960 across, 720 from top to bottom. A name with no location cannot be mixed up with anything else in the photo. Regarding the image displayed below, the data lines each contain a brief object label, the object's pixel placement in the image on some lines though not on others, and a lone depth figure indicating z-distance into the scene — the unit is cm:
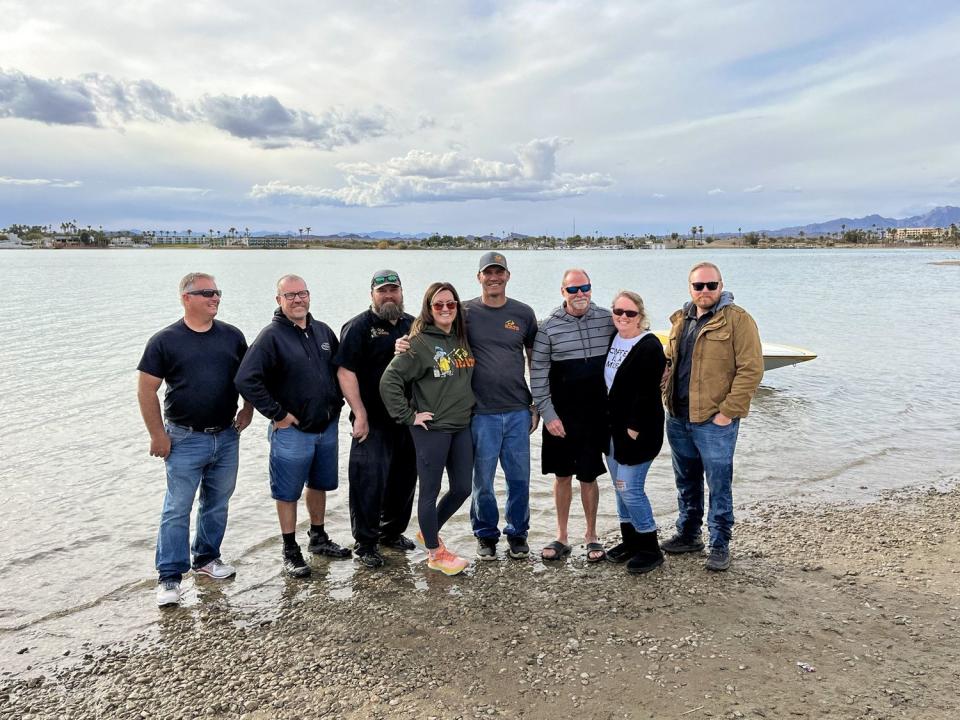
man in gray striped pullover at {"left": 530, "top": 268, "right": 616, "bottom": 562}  489
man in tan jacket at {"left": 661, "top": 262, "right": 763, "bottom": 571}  468
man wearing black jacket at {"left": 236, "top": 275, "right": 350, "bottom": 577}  466
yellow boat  1377
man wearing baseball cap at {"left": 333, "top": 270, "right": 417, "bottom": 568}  491
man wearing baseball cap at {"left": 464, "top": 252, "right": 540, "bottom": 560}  494
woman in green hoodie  466
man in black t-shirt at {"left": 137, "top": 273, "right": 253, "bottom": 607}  447
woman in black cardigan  467
